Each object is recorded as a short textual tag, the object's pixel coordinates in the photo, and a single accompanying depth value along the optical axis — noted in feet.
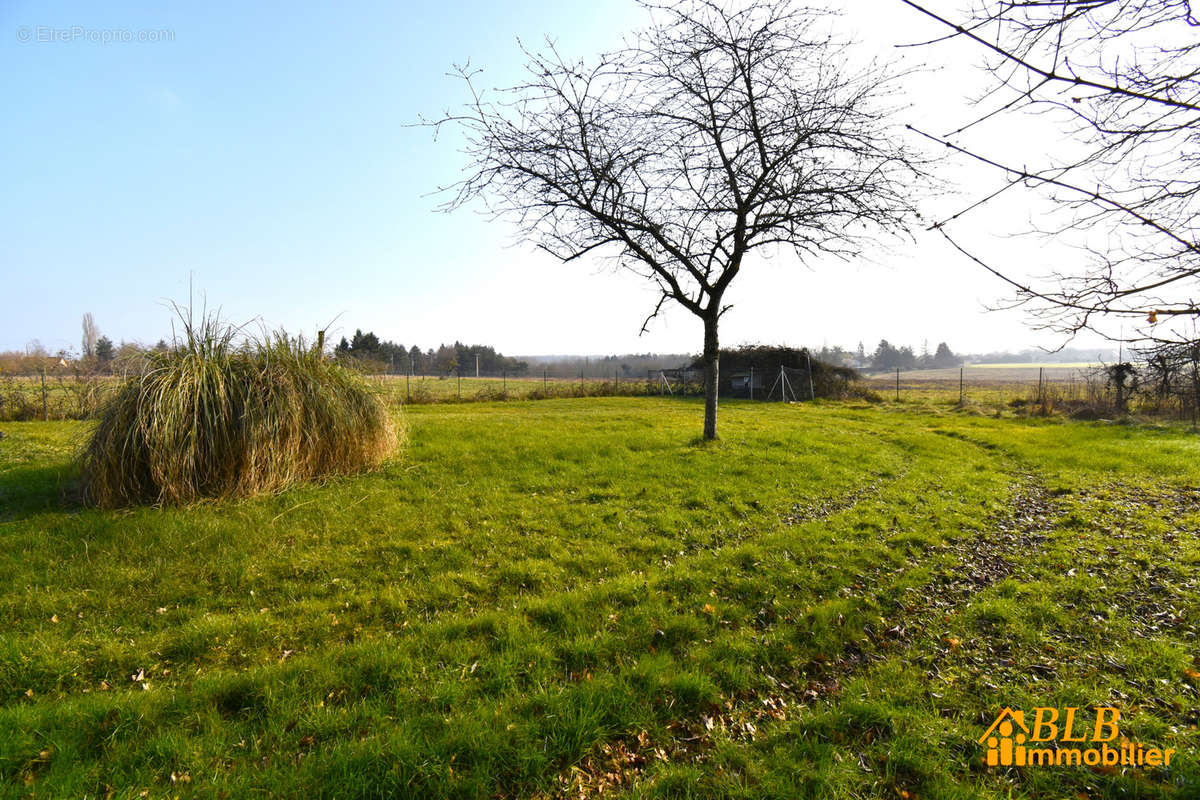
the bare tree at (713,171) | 29.04
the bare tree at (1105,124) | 5.93
